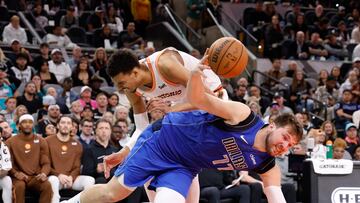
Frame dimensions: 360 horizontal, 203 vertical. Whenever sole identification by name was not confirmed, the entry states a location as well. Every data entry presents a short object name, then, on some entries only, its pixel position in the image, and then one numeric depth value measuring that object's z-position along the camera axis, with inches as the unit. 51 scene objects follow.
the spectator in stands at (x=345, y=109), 573.3
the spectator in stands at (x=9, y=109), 458.0
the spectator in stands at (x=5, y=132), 408.5
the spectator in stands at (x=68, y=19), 681.0
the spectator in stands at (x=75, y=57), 579.1
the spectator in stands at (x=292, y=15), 777.3
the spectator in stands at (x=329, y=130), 508.9
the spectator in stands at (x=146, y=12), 727.7
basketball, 238.2
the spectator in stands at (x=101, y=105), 493.0
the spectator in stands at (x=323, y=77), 639.1
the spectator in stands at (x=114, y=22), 702.2
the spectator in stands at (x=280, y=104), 550.9
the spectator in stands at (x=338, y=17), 821.9
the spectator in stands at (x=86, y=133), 436.9
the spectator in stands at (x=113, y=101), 505.7
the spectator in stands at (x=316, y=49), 729.0
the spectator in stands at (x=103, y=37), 663.8
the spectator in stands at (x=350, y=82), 621.0
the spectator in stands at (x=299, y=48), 720.3
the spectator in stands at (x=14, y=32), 608.7
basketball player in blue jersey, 215.2
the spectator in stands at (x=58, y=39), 625.9
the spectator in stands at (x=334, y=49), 741.3
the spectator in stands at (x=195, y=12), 727.1
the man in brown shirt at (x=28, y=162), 382.0
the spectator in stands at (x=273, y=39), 713.0
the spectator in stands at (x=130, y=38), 666.2
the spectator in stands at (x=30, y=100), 481.7
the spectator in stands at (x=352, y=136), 509.4
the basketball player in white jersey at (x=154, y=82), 234.1
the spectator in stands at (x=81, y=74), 541.3
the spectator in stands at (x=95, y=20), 695.5
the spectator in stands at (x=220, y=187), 411.2
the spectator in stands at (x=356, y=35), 757.3
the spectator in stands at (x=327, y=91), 619.2
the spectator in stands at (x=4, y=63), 525.8
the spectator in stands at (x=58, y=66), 556.9
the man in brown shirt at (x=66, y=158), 397.1
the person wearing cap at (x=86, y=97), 496.7
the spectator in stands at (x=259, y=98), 569.2
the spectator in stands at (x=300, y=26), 759.1
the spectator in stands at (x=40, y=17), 673.0
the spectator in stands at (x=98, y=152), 410.6
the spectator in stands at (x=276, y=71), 660.1
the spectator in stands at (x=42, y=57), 559.2
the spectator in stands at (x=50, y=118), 450.0
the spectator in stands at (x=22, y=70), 529.7
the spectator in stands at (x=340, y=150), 461.7
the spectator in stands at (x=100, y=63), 563.5
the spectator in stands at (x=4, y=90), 479.5
